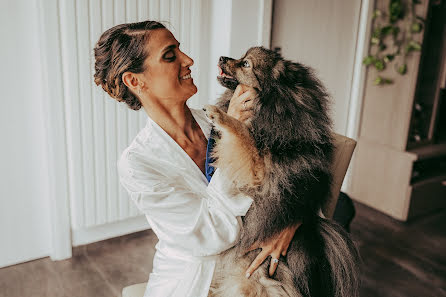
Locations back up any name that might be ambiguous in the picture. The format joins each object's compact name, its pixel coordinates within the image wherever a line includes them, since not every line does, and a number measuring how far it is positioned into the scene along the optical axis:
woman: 1.19
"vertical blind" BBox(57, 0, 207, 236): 2.36
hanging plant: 3.05
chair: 1.42
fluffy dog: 1.20
